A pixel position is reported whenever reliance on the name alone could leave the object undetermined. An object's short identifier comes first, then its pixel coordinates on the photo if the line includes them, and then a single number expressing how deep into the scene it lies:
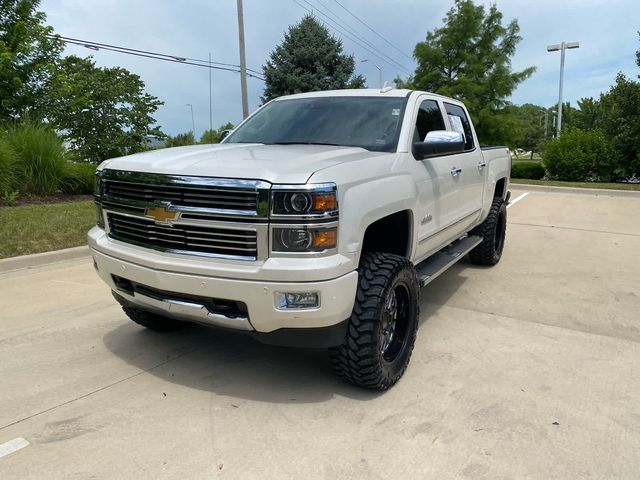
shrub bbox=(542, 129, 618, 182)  20.98
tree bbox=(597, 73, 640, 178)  20.98
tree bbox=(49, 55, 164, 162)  15.39
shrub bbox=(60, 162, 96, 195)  11.55
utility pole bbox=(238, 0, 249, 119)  18.25
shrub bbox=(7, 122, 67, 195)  10.80
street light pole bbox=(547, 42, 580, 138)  26.16
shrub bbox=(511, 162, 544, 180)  23.69
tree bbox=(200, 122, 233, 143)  46.07
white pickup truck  2.77
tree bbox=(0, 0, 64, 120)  12.78
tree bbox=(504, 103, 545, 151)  24.94
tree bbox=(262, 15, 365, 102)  25.70
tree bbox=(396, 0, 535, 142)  24.39
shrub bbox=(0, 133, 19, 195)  10.05
